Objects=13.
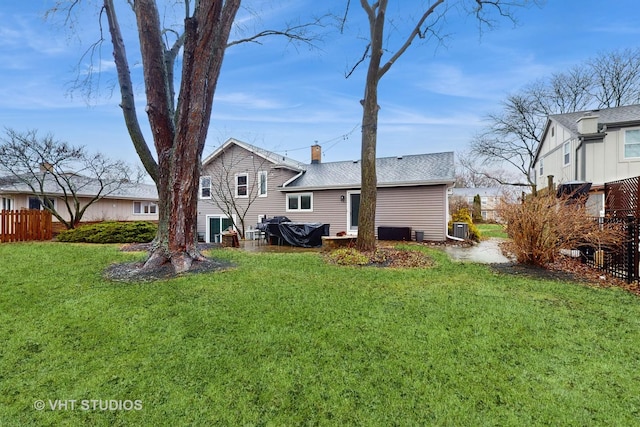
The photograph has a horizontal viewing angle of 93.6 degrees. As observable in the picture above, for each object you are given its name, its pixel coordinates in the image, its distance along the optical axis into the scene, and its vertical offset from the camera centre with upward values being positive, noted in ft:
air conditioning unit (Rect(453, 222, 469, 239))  44.34 -2.24
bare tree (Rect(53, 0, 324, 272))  21.09 +8.21
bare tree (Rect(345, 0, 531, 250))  28.14 +14.65
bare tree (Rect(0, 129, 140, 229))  48.75 +9.12
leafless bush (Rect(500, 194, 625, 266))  20.07 -0.99
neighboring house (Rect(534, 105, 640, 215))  44.34 +10.47
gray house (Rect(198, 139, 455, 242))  42.47 +4.28
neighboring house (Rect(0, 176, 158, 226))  55.41 +3.64
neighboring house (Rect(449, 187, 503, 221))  144.56 +11.37
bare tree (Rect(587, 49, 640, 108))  76.43 +36.34
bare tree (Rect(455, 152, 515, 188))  114.83 +18.88
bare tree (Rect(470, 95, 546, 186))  89.97 +24.61
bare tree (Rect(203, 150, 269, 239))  54.24 +6.45
